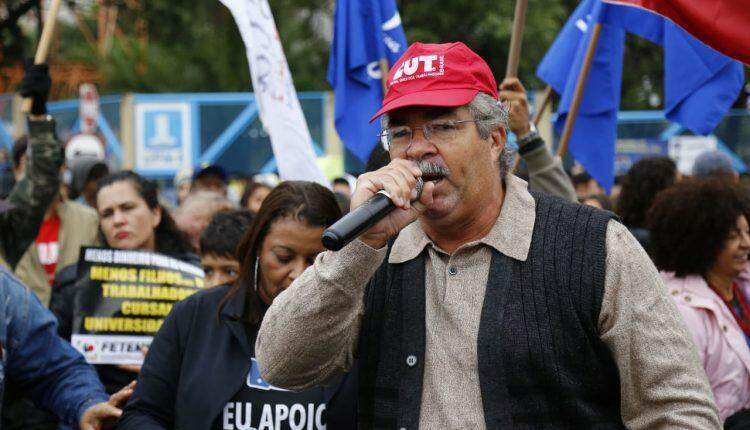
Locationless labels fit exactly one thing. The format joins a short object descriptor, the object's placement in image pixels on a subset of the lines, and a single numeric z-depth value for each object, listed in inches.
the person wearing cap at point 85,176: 328.7
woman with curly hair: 160.2
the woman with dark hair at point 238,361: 125.5
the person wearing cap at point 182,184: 424.5
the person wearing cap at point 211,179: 343.9
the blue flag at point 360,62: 218.7
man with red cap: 95.8
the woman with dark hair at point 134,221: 204.7
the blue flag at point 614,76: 210.2
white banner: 206.4
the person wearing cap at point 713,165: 292.2
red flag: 144.6
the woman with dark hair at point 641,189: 248.2
